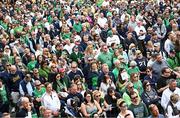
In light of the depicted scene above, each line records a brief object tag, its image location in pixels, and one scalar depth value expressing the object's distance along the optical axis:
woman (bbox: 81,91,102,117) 9.48
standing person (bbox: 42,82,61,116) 9.90
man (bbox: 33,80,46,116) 10.40
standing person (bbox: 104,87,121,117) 9.86
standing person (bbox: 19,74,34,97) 10.76
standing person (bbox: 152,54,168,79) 11.26
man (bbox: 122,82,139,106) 9.47
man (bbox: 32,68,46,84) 11.21
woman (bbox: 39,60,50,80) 11.54
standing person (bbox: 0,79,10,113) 10.73
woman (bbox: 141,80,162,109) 9.45
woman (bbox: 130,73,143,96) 10.12
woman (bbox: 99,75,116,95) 10.52
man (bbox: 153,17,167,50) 14.99
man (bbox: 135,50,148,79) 11.77
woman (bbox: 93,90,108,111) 9.71
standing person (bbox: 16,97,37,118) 9.12
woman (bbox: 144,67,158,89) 10.45
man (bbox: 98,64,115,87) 10.78
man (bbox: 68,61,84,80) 11.43
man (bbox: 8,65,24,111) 11.09
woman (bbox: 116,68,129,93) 10.38
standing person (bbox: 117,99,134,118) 8.68
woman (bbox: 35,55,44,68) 12.25
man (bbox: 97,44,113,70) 12.43
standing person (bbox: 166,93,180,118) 8.87
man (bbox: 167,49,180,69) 11.62
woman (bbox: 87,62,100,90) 11.18
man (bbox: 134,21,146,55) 14.25
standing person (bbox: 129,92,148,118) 8.98
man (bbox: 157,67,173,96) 10.16
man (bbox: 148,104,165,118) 8.52
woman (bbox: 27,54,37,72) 12.39
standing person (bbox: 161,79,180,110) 9.34
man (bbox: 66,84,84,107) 9.79
